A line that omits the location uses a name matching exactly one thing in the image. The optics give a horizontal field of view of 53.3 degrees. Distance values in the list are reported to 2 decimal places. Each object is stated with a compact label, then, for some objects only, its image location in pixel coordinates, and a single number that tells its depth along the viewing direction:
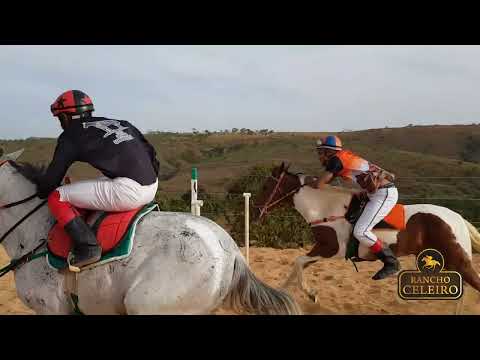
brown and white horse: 6.04
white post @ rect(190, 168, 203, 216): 6.99
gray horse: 3.18
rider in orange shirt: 5.85
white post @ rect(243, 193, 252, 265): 7.73
